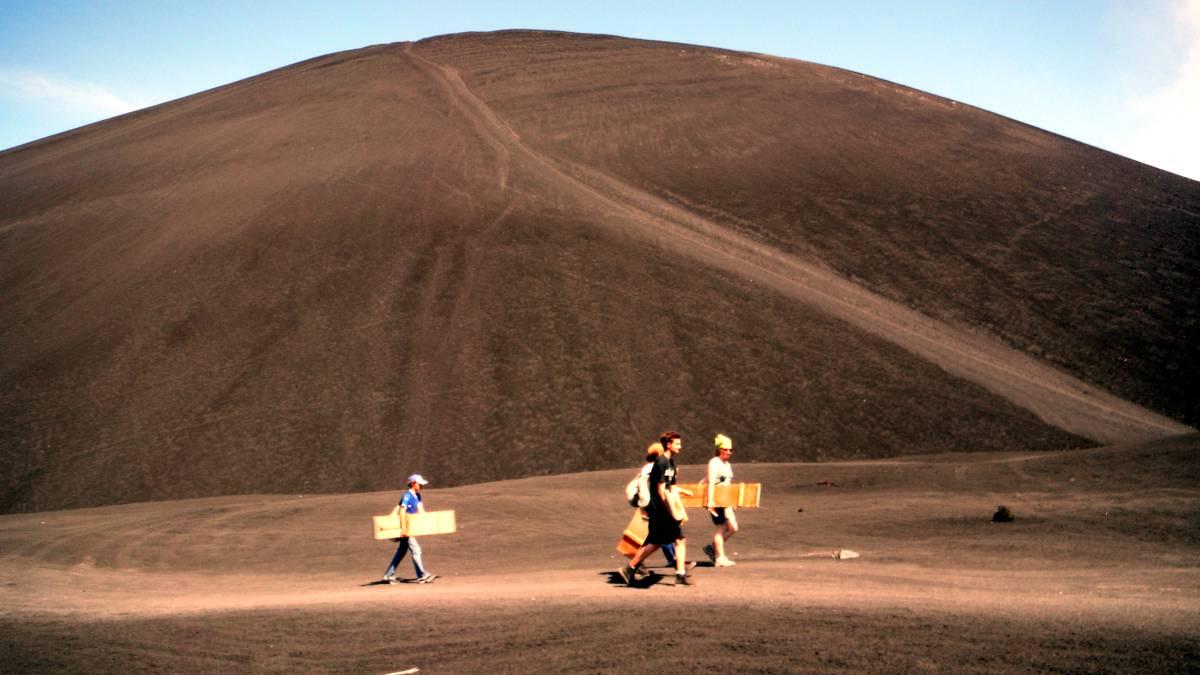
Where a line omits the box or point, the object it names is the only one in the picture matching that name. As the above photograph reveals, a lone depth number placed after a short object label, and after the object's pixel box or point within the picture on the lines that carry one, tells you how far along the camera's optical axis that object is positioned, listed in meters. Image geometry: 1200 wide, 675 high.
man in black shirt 12.31
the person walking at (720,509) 14.00
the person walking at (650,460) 12.49
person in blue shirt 14.98
